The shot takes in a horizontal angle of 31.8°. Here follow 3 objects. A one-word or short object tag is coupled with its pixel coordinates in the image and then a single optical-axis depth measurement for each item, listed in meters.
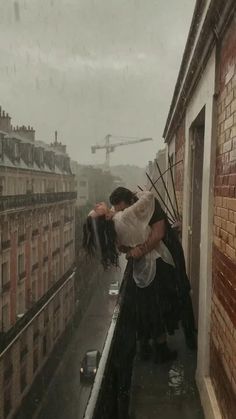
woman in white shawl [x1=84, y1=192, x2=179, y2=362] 3.22
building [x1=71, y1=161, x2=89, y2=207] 53.31
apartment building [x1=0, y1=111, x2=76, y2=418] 19.59
